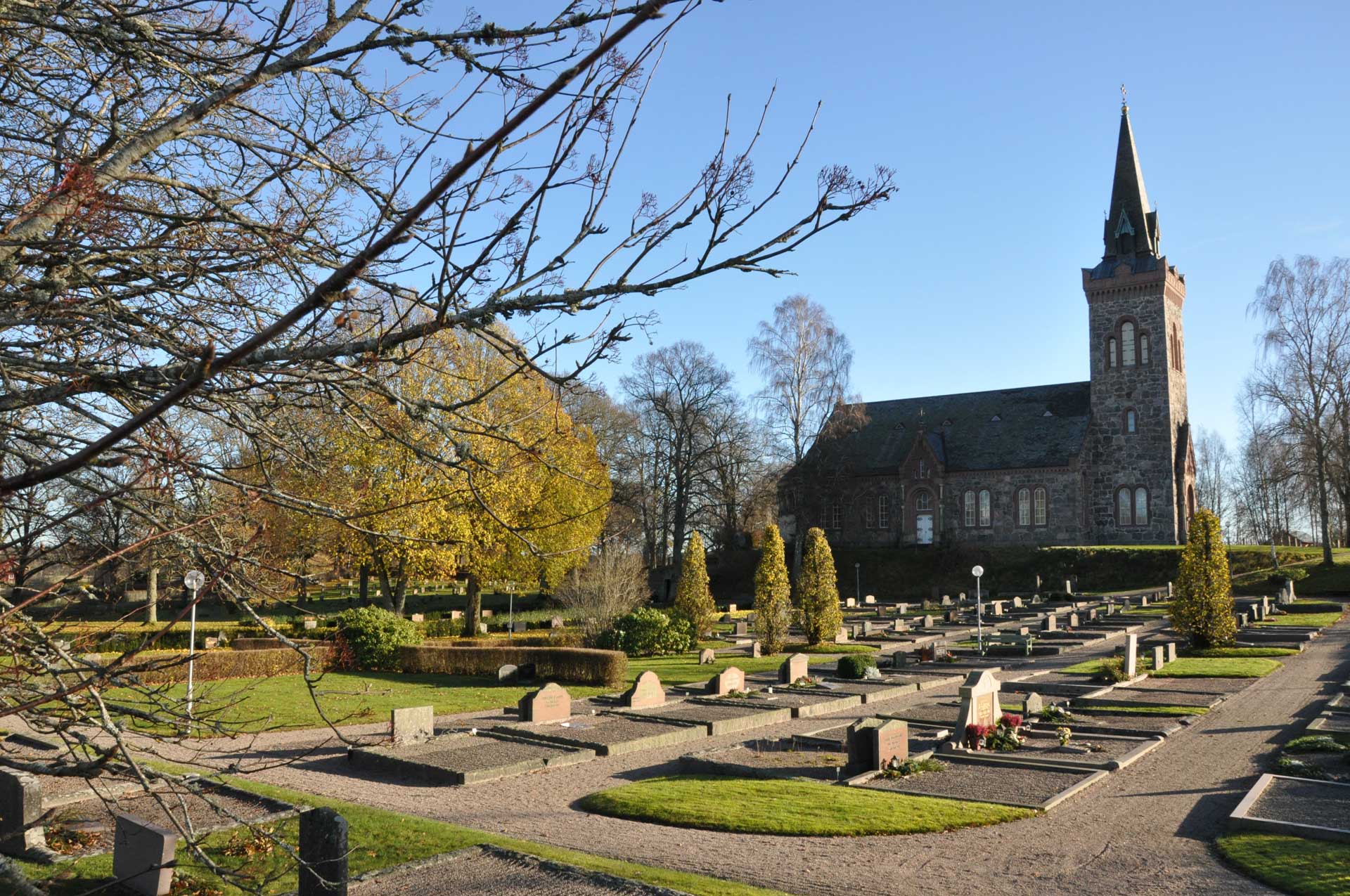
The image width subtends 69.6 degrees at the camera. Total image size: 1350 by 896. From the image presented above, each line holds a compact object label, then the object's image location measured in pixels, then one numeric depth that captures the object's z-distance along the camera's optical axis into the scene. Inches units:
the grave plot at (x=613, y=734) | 634.8
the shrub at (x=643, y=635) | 1139.9
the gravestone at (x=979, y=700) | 614.2
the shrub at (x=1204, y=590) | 1043.9
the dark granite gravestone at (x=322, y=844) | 284.9
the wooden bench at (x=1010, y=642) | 1171.8
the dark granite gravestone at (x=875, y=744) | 541.3
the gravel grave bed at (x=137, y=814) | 410.9
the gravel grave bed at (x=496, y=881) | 340.2
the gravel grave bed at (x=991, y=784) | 494.6
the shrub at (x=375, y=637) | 1033.8
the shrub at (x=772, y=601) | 1188.5
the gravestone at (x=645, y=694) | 786.8
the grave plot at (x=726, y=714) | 706.2
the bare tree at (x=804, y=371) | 2159.2
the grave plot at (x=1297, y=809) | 412.5
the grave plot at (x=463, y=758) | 557.3
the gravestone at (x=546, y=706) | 717.3
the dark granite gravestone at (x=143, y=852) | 334.6
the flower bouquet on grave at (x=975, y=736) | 602.2
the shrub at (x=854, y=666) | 944.9
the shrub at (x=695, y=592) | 1253.7
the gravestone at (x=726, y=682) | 835.4
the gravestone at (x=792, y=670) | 906.1
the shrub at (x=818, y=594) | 1220.5
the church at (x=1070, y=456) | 2082.9
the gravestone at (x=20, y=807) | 396.8
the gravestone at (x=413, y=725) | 631.8
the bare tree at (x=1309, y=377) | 1859.0
